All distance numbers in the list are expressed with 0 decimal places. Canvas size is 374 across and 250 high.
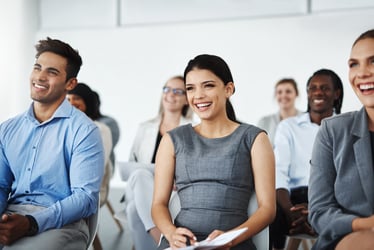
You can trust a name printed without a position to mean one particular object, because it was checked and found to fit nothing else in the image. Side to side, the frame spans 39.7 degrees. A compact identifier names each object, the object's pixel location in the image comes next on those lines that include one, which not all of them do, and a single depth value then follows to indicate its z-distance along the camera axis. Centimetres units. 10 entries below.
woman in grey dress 191
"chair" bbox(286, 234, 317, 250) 253
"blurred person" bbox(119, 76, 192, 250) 351
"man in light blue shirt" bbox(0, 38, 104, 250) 200
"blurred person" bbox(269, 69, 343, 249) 286
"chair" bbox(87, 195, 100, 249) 219
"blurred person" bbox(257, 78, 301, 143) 470
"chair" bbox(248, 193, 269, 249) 195
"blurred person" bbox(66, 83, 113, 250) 343
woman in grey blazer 170
